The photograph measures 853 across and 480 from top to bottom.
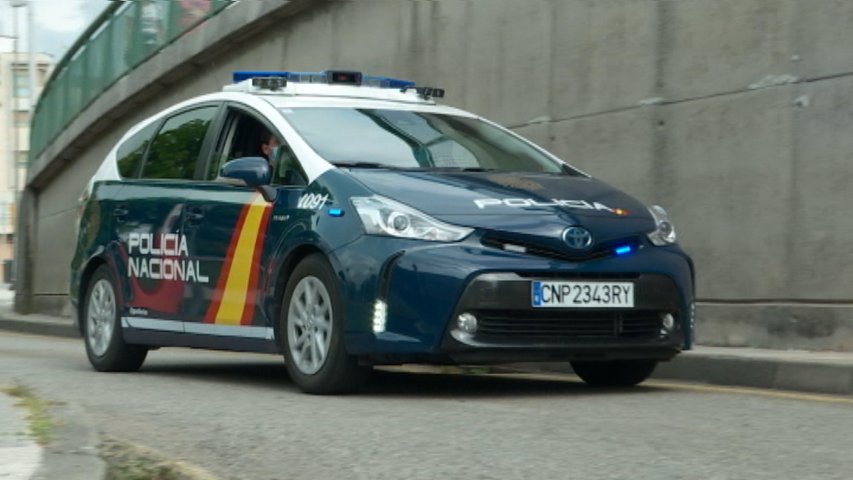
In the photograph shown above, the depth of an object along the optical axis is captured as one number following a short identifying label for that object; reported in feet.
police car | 45.76
